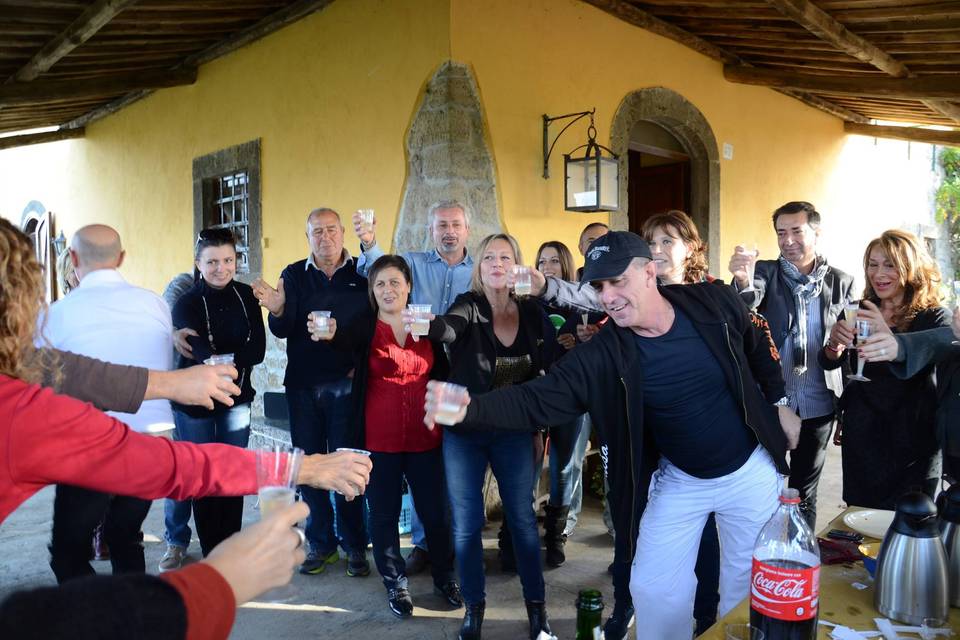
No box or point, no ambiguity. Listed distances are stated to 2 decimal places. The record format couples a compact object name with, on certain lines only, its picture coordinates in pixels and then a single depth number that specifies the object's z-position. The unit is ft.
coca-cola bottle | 4.99
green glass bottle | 5.17
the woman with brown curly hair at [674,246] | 10.73
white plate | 7.25
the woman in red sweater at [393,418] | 11.75
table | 5.56
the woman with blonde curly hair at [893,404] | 10.70
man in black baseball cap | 7.88
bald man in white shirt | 9.44
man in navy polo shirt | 13.46
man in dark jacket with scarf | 12.38
